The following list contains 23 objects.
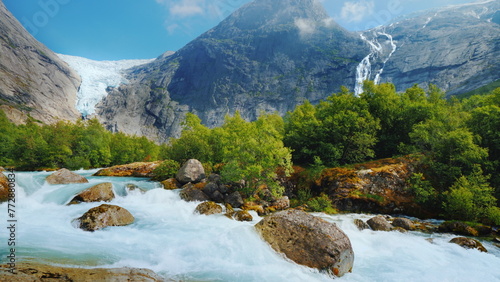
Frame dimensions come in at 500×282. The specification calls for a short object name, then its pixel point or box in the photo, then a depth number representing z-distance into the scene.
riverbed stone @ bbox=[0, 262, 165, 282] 6.47
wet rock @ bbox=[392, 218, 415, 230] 17.78
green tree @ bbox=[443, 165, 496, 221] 18.16
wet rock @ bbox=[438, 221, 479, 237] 16.56
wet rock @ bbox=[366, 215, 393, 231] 17.03
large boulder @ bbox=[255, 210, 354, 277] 10.34
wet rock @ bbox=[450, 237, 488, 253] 13.60
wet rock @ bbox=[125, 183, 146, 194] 25.54
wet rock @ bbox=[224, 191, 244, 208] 22.53
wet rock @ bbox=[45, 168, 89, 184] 26.05
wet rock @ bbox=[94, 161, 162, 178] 41.00
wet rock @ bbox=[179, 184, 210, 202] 23.36
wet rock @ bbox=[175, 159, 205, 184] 29.36
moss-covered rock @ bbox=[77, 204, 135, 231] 13.66
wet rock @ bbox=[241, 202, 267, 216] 21.52
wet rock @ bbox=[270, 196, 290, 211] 23.25
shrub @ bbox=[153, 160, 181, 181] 34.47
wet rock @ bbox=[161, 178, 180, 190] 28.31
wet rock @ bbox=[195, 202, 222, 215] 18.99
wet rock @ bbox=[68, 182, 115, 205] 19.80
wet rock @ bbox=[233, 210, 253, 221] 18.19
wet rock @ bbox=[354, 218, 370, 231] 17.31
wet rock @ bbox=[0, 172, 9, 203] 18.19
